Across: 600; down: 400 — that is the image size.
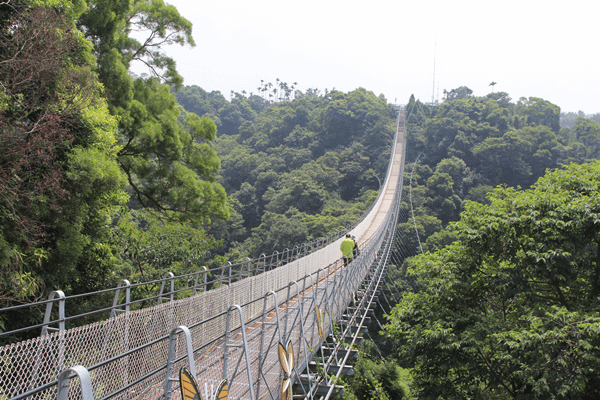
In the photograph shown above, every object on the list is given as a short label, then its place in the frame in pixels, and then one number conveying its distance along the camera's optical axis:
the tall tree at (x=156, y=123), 8.46
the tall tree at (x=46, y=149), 4.81
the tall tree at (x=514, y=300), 5.70
